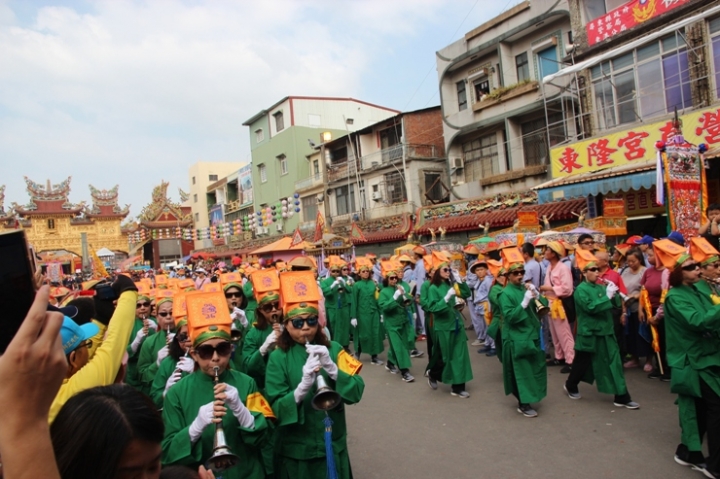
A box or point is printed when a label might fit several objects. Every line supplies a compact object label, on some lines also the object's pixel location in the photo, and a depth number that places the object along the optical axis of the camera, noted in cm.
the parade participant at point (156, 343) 526
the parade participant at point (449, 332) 715
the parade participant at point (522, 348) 609
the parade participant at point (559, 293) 780
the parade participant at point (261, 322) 464
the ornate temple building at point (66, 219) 4150
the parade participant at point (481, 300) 957
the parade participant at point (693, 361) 410
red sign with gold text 1241
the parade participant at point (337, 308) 1095
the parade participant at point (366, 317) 1002
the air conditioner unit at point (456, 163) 2159
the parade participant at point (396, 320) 830
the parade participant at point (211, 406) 293
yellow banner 1115
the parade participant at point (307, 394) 344
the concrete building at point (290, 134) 3278
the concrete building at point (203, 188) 4603
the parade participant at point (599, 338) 604
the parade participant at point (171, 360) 405
